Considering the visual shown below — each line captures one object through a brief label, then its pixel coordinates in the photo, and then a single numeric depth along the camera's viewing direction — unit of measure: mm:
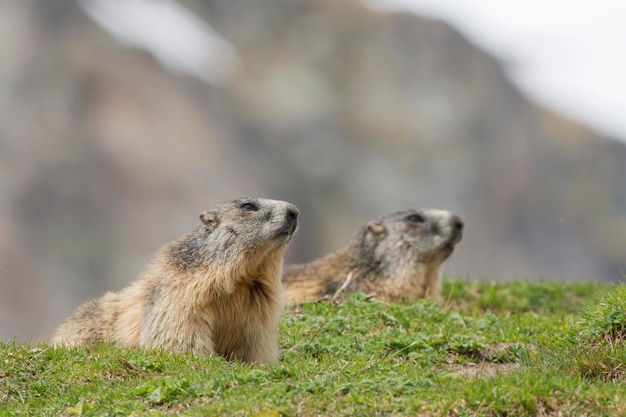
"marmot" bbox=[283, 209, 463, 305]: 30922
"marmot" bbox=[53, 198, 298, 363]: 19922
